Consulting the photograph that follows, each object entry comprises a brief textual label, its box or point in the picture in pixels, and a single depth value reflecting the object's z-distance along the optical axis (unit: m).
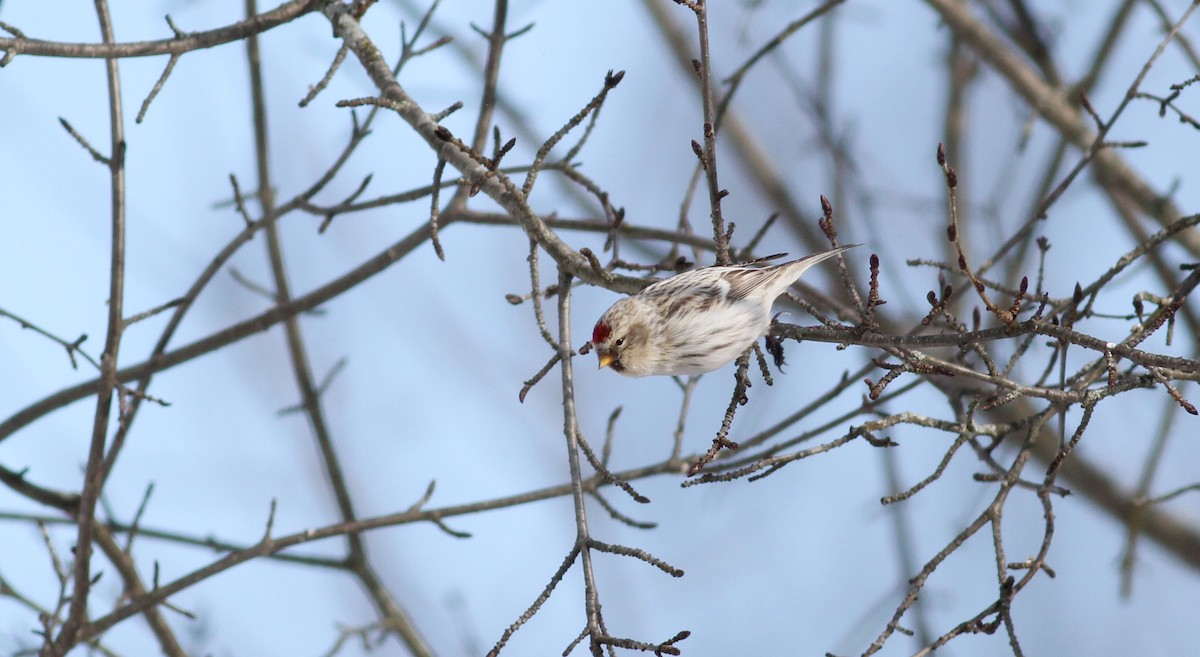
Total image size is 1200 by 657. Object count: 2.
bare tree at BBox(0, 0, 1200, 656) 4.07
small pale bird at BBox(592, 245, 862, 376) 5.55
